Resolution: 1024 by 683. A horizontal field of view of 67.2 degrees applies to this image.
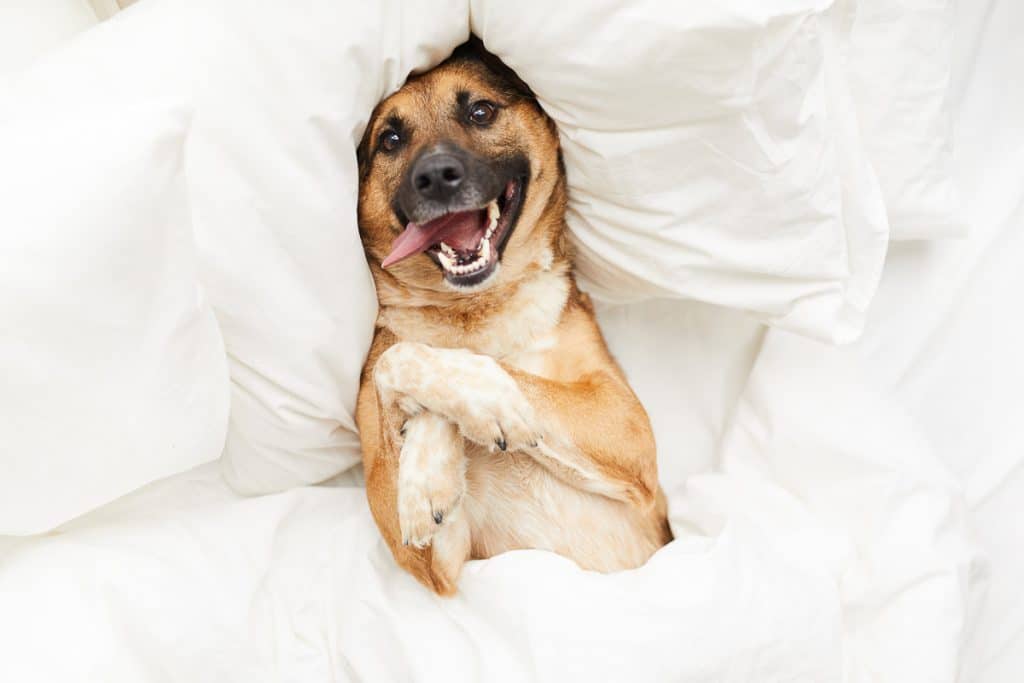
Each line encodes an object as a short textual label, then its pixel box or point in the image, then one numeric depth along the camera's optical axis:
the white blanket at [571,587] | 1.34
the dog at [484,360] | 1.43
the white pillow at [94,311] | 1.11
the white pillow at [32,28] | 1.47
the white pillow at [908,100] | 1.61
